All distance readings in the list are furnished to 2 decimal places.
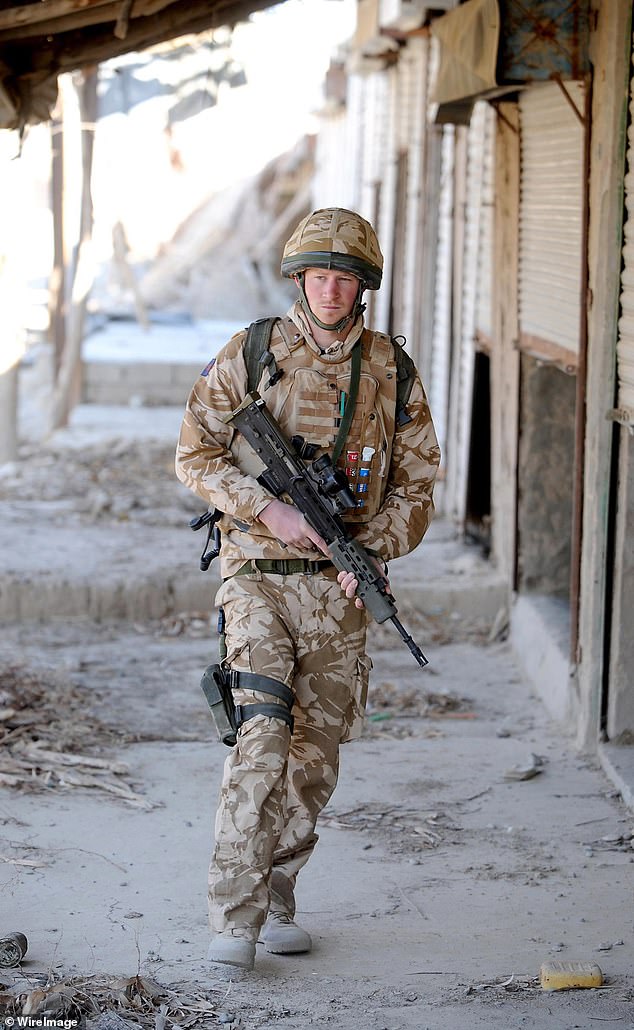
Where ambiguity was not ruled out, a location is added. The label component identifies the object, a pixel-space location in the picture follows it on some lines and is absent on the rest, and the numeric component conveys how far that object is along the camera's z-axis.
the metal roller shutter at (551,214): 11.60
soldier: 6.95
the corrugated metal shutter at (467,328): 16.95
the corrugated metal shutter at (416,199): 21.89
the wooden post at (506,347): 14.15
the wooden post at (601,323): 9.87
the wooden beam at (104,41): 12.66
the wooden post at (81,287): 26.86
